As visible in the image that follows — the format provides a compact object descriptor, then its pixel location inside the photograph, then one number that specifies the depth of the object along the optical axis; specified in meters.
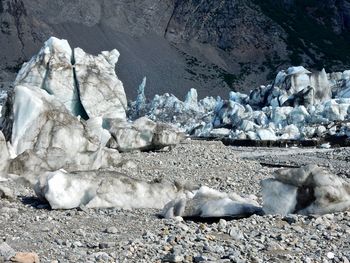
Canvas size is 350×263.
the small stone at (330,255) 8.83
